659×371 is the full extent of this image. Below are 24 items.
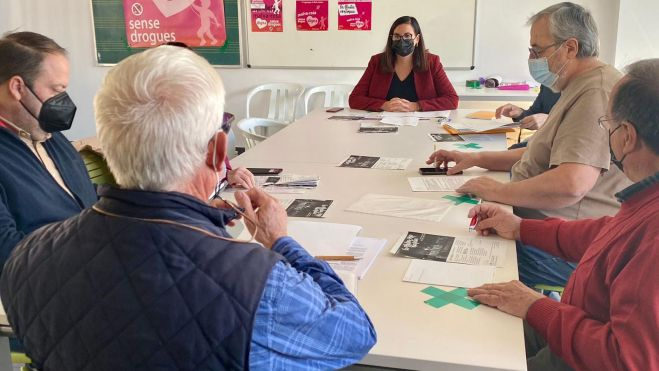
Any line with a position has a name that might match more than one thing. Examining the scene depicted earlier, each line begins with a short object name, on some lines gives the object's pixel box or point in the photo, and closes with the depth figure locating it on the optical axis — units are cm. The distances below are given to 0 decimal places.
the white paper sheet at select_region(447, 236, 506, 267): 160
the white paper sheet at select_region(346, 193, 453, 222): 196
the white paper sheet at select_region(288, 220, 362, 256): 167
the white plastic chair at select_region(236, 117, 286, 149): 391
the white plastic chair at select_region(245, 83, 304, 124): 532
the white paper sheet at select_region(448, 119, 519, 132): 329
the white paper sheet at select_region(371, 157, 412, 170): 257
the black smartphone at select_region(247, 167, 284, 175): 250
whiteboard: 490
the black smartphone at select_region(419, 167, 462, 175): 246
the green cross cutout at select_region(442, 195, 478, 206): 210
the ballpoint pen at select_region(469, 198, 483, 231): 184
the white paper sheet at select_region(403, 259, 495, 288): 148
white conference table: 119
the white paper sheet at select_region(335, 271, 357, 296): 139
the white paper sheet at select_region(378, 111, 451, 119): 375
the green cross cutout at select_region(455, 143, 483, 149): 288
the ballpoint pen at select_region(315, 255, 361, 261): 158
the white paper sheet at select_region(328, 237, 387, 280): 155
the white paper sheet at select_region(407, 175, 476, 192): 226
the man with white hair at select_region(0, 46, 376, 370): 88
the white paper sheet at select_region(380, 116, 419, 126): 351
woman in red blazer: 391
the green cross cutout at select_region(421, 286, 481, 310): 137
